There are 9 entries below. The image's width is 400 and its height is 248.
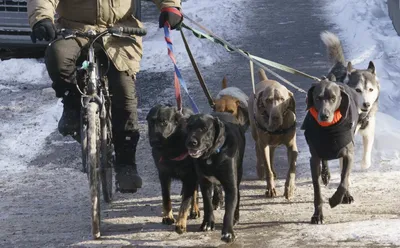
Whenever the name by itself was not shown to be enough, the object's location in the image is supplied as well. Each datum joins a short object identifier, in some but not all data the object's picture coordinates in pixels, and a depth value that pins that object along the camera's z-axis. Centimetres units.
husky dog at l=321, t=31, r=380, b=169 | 1520
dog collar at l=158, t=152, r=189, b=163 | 1213
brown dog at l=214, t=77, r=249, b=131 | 1512
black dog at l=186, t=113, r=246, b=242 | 1149
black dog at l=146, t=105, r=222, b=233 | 1198
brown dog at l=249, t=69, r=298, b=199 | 1432
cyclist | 1213
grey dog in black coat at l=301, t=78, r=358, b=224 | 1261
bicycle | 1179
